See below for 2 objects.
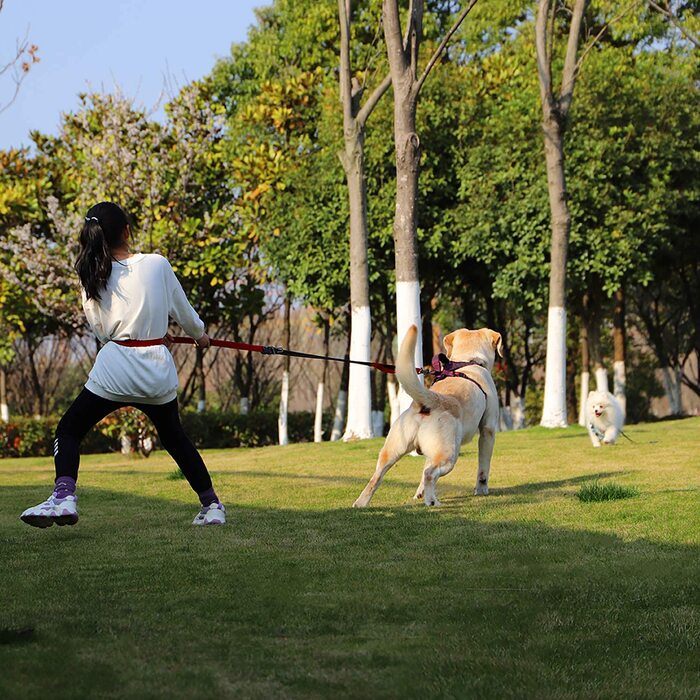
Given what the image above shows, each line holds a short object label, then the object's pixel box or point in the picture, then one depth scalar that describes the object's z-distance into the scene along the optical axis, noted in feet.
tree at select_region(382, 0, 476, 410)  53.93
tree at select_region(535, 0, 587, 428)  67.77
